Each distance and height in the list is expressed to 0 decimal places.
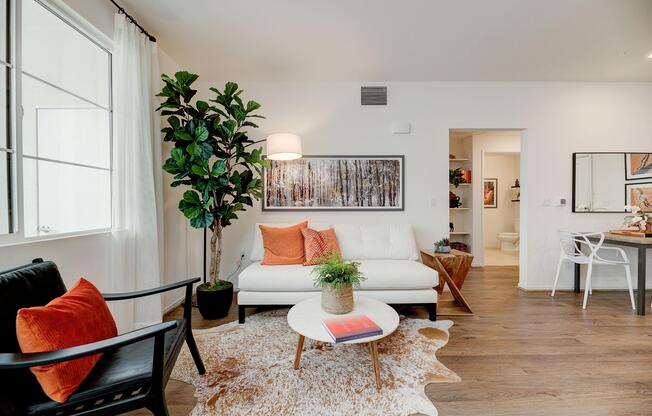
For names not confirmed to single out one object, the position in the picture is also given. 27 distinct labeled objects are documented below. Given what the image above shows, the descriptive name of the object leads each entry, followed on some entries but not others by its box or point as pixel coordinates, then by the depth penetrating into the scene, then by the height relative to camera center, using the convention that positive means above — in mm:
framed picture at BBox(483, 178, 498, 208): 6770 +258
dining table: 2857 -541
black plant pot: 2756 -938
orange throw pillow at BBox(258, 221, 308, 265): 2967 -429
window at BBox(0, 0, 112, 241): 1607 +537
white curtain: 2260 +193
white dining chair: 3049 -571
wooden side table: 2955 -672
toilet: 6160 -768
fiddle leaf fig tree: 2572 +456
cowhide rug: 1600 -1121
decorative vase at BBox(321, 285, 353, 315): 1896 -633
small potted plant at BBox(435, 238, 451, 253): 3209 -461
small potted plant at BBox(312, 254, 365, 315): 1894 -536
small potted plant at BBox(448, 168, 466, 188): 5031 +515
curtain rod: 2268 +1579
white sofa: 2619 -741
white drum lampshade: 3215 +705
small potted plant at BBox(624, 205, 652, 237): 3164 -163
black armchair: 1032 -710
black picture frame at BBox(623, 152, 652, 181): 3611 +457
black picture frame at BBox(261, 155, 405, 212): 3617 -14
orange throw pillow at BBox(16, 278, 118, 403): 1089 -534
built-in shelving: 5062 +251
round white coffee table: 1676 -741
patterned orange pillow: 2922 -407
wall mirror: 3607 +332
